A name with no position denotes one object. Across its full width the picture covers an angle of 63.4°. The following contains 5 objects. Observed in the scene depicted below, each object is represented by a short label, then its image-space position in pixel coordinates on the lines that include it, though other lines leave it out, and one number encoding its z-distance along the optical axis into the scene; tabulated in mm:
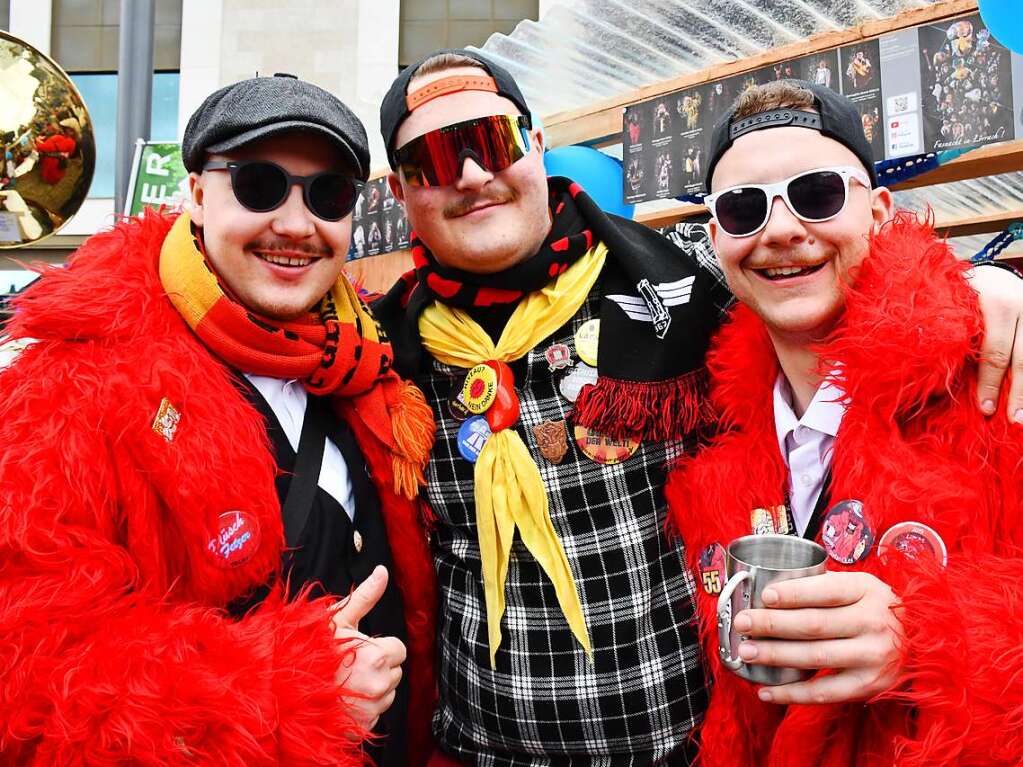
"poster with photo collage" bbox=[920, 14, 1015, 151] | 2732
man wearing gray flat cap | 1423
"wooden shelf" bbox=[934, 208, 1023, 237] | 4039
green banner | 5047
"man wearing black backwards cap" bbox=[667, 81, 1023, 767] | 1289
